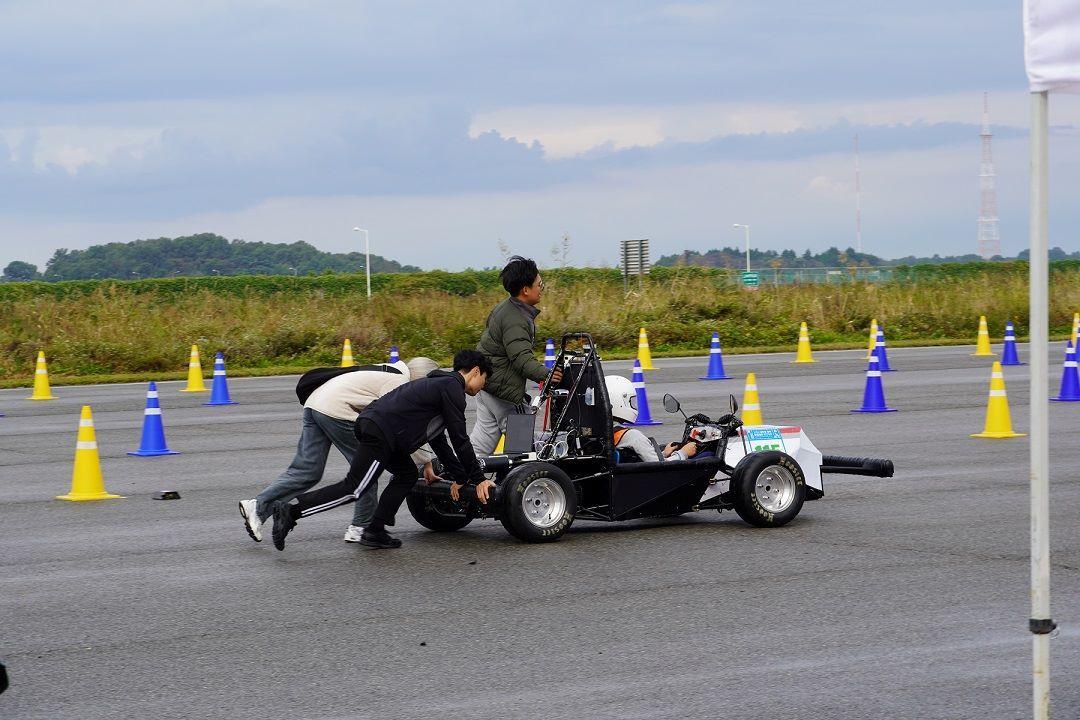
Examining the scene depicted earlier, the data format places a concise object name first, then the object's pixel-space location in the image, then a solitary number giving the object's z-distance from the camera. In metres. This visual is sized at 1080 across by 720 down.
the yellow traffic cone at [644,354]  26.43
